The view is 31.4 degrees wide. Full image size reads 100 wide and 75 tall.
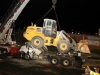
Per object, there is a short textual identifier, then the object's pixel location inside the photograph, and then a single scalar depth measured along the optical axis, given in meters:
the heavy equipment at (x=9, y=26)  15.58
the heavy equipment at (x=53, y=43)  14.69
